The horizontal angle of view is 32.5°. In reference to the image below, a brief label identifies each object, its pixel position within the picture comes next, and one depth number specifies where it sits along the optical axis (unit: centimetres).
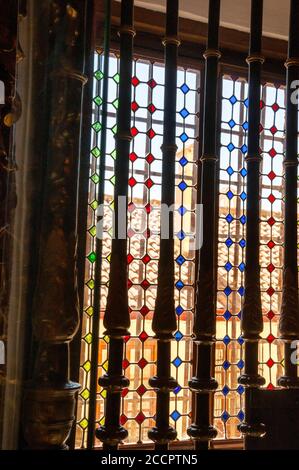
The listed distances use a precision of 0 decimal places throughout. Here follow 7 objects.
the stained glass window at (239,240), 212
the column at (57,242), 80
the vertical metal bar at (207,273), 107
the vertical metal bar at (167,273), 105
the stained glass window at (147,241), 196
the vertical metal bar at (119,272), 101
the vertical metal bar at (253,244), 110
